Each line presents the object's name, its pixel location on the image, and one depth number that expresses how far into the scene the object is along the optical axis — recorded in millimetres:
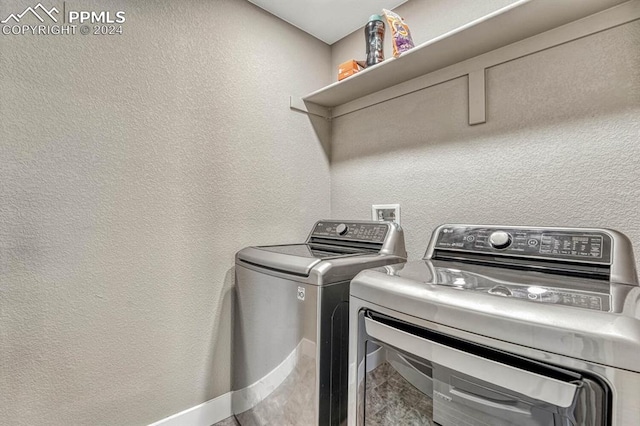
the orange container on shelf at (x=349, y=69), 1665
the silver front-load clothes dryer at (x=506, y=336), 512
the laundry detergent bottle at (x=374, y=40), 1524
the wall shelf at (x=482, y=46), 1047
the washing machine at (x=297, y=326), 1021
